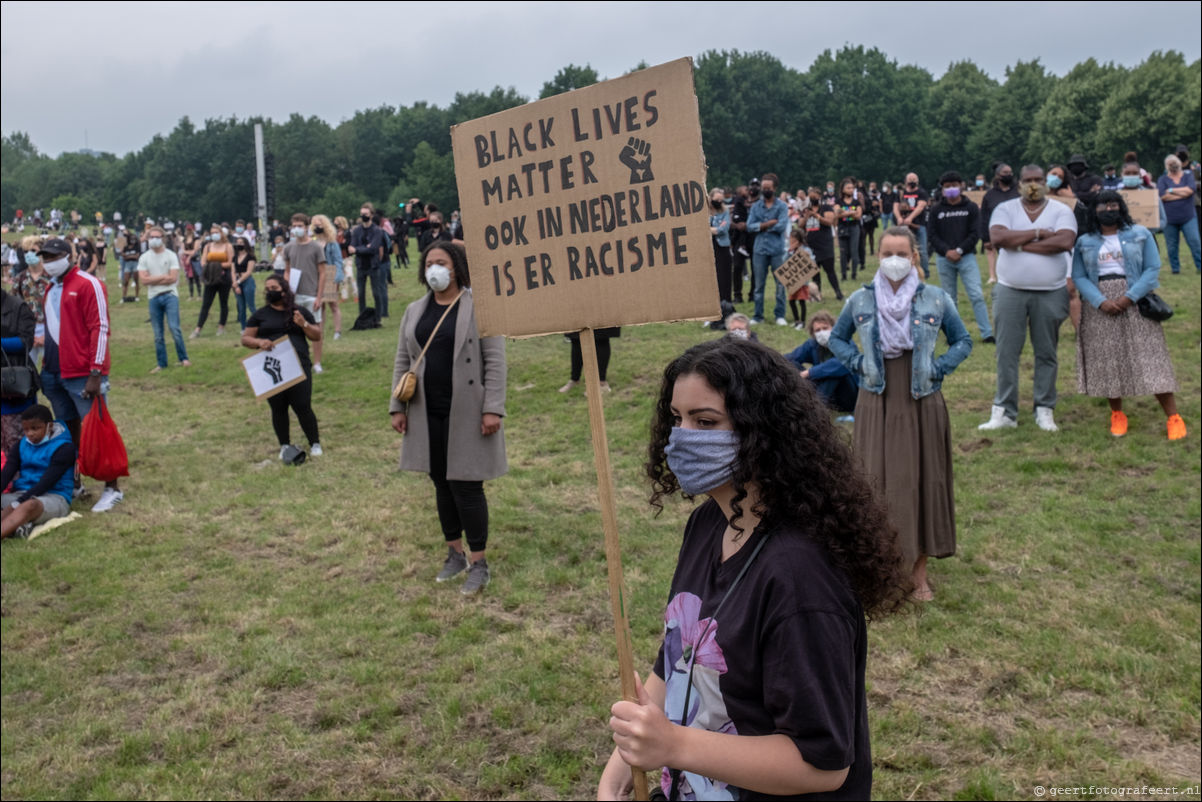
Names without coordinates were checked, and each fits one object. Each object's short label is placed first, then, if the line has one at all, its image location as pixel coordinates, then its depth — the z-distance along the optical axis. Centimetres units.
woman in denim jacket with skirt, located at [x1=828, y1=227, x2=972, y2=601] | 552
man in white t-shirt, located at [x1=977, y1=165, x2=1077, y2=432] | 849
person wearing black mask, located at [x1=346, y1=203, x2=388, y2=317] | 1767
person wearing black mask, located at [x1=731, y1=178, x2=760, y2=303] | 1652
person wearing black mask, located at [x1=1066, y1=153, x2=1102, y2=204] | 1475
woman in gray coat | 608
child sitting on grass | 833
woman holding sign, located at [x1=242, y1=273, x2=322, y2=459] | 973
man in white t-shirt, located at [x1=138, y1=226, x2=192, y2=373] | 1502
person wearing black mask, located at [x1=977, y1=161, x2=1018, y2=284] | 1221
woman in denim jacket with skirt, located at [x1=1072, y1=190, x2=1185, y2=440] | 824
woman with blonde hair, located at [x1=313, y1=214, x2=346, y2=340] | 1404
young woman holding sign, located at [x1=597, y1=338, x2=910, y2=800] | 195
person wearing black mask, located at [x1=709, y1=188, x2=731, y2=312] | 1446
